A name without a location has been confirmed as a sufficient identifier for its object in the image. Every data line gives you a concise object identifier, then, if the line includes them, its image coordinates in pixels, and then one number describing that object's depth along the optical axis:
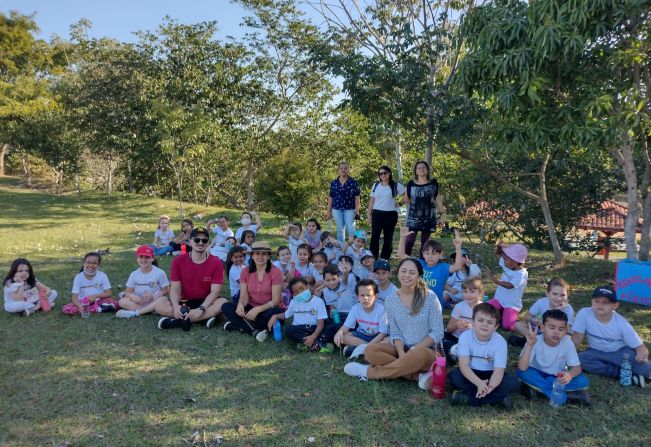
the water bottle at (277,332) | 5.29
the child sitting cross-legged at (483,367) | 3.85
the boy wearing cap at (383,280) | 5.46
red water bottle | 3.93
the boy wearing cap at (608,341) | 4.36
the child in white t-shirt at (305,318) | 5.06
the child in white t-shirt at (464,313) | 4.80
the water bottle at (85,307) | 6.03
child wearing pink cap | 5.56
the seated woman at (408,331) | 4.30
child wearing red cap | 6.07
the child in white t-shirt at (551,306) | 4.71
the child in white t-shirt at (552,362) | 3.96
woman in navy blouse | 8.30
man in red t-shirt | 5.73
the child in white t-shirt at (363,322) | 4.83
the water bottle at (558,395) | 3.88
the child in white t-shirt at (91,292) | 6.13
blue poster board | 6.36
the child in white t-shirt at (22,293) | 6.09
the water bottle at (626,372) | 4.29
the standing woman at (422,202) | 7.15
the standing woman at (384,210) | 7.70
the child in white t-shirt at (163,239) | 9.90
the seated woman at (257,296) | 5.48
